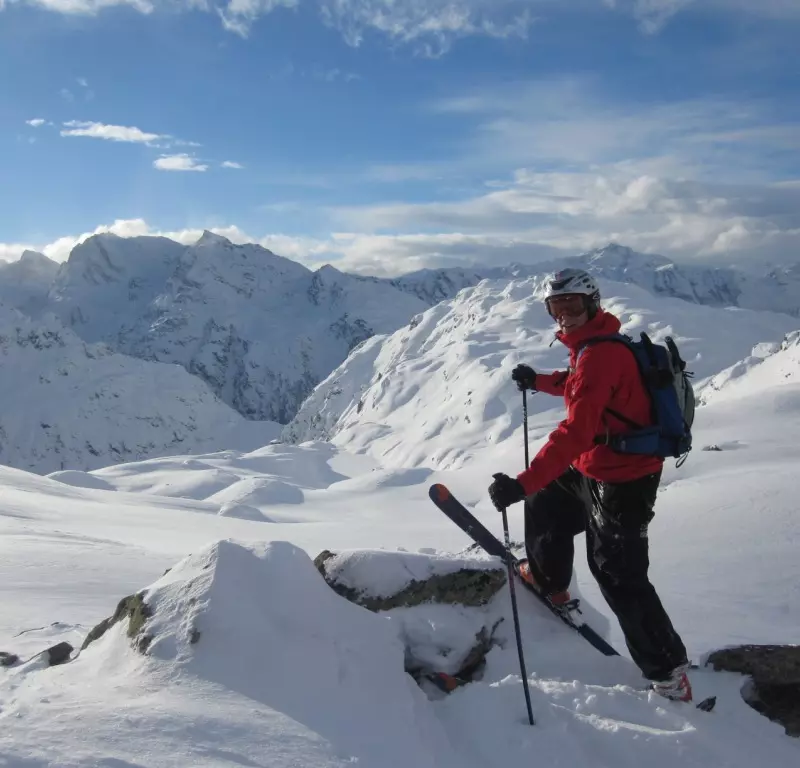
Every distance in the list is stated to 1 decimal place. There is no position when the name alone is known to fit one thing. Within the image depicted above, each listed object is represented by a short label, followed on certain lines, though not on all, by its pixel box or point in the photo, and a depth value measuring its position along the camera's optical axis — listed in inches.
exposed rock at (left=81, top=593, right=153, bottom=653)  185.8
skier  191.2
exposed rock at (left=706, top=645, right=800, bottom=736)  194.9
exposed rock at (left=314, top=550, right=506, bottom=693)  219.1
